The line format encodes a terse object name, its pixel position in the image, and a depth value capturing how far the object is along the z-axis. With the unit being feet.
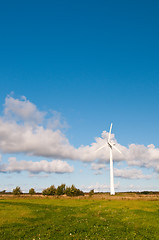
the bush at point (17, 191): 400.32
